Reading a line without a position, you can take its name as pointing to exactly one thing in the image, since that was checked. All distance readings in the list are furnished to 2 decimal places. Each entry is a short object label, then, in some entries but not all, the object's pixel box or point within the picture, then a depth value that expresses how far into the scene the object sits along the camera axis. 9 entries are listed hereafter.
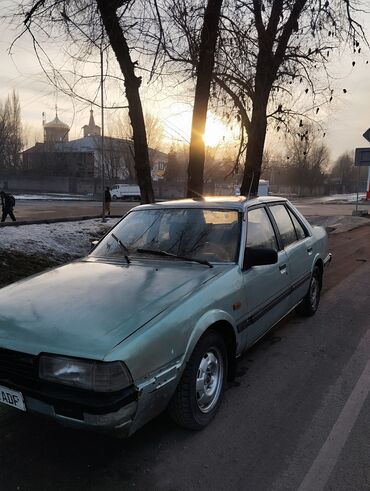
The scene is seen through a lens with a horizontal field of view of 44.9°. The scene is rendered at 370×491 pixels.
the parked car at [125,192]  48.91
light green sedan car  2.47
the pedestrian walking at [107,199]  23.99
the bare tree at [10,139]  66.56
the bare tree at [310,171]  77.09
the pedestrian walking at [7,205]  18.55
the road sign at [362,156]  19.27
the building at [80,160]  62.69
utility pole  9.19
